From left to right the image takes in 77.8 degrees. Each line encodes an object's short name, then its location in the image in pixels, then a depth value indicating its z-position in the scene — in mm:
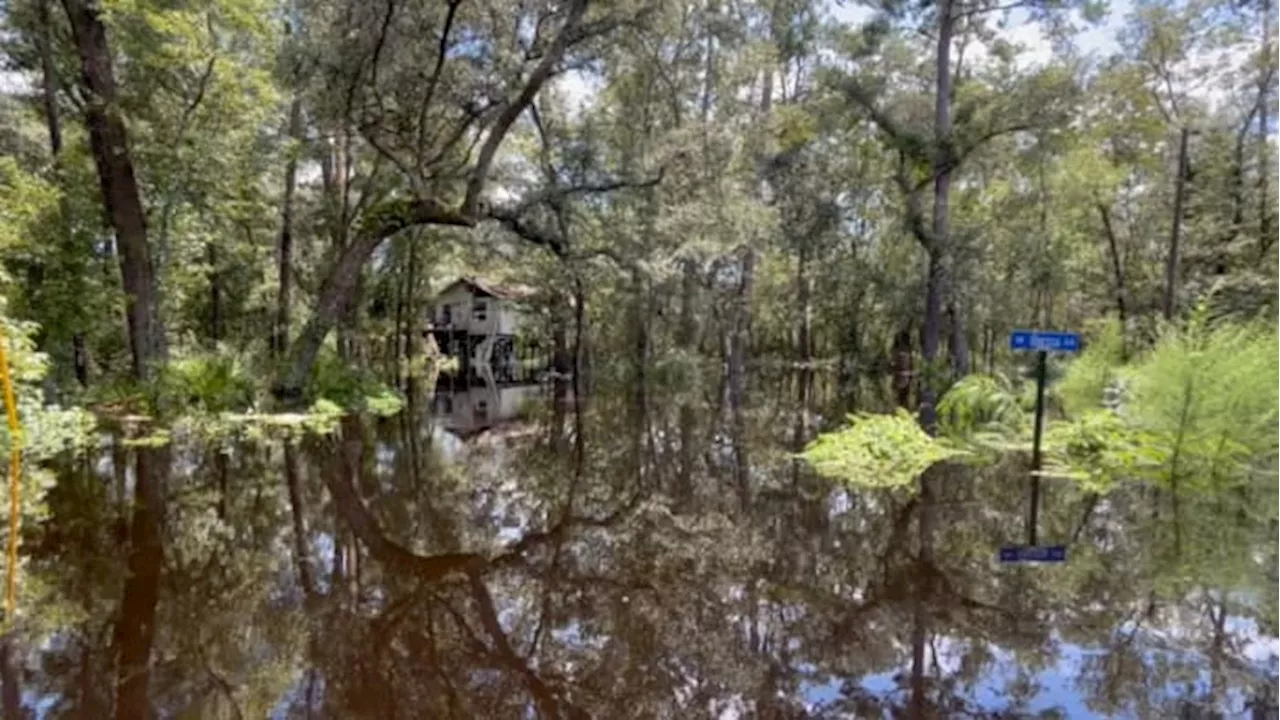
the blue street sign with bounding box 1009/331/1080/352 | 7207
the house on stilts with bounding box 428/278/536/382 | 39750
